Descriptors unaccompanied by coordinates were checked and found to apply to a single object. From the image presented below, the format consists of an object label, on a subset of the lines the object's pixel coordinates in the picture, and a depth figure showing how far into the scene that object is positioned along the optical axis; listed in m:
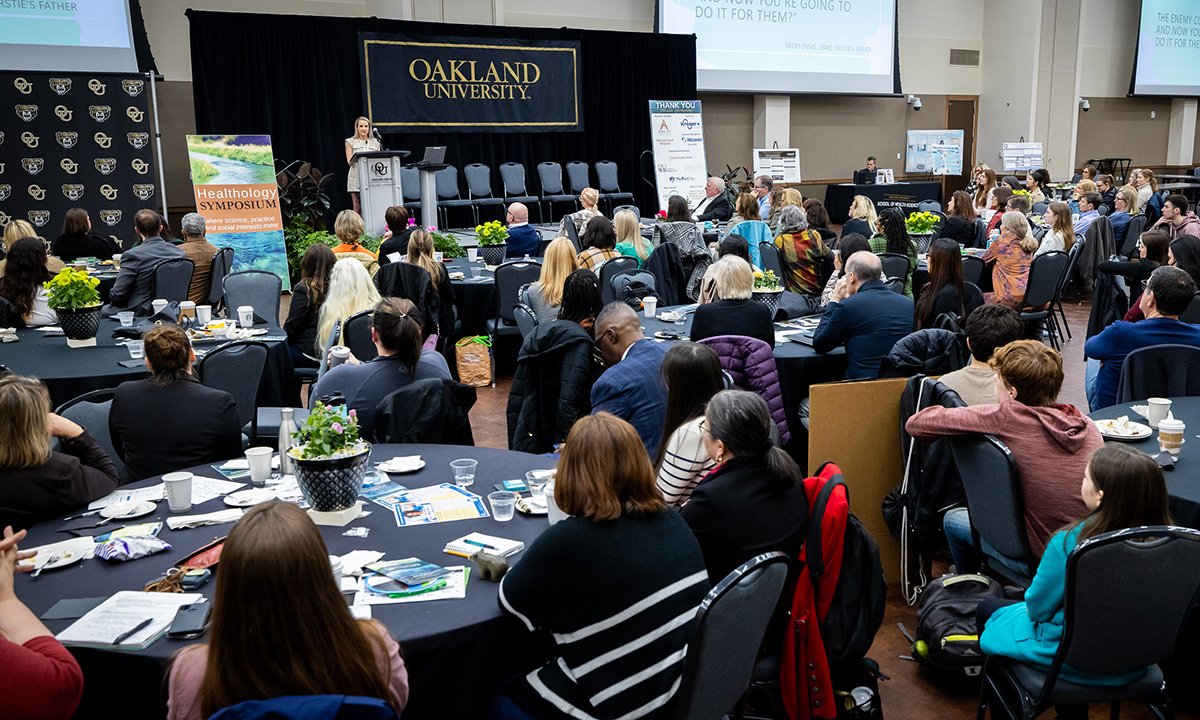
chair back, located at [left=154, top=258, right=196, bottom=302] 6.94
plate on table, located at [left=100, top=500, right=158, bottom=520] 2.88
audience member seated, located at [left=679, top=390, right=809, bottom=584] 2.56
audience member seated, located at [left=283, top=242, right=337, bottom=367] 6.07
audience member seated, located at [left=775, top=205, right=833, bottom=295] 7.54
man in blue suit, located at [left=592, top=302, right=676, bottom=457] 3.88
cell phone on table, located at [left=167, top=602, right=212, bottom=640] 2.16
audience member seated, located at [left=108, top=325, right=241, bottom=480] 3.46
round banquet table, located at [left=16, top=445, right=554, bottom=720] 2.14
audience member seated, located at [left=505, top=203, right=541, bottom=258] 8.96
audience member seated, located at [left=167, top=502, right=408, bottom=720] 1.58
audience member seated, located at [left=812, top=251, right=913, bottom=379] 5.05
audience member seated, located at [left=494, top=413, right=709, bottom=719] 2.11
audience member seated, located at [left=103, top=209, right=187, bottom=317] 6.84
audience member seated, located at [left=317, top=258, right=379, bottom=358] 5.52
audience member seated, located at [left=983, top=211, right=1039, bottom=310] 7.96
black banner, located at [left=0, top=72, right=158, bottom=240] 10.73
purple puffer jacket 4.49
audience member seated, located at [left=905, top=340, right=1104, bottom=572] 3.06
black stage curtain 12.06
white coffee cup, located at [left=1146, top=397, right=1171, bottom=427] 3.70
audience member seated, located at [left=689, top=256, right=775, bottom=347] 4.92
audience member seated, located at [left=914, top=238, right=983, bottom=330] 5.61
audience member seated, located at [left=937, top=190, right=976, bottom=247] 9.66
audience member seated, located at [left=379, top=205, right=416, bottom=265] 7.69
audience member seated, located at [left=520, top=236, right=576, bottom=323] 6.13
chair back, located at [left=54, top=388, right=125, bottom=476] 3.62
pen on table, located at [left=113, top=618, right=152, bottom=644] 2.12
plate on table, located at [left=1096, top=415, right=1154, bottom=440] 3.55
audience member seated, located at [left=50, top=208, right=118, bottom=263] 8.80
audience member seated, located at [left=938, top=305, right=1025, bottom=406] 3.71
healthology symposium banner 10.45
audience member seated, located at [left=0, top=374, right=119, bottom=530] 2.71
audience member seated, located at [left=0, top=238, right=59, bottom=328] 5.88
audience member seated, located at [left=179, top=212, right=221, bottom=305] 7.64
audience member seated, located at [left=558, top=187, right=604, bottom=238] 9.97
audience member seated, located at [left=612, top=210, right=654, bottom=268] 7.74
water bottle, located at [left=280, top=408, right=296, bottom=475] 3.15
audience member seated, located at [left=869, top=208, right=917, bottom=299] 7.32
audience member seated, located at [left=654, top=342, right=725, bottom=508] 3.08
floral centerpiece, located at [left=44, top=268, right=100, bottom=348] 5.15
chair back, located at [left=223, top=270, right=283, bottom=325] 6.68
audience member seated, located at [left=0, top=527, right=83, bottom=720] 1.80
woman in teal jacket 2.41
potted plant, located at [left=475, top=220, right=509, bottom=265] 8.64
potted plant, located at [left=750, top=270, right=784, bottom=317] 6.04
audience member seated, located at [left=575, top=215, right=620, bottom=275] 6.92
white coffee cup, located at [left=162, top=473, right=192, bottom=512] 2.90
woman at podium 11.53
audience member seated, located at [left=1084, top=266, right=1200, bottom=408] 4.30
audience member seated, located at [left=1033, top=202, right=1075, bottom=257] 9.08
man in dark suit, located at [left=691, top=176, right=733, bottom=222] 11.34
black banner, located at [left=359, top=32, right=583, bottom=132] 13.21
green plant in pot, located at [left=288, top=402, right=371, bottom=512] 2.70
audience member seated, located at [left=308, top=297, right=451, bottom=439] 3.80
